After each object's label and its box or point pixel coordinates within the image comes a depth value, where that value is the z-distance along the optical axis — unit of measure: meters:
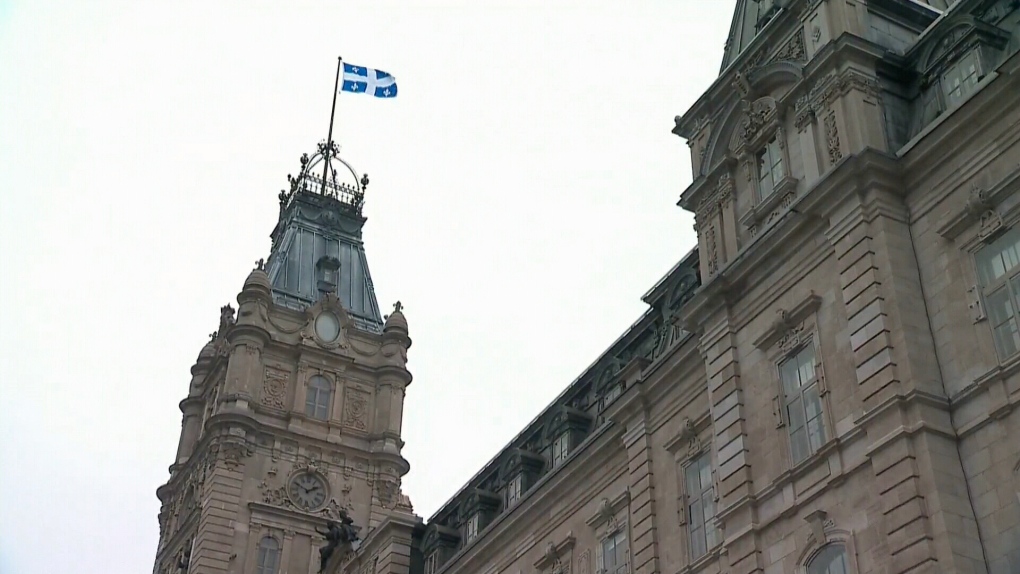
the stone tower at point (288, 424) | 64.38
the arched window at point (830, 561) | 24.00
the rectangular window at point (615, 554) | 34.78
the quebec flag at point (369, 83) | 83.19
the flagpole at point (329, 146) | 89.71
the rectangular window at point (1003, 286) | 22.91
